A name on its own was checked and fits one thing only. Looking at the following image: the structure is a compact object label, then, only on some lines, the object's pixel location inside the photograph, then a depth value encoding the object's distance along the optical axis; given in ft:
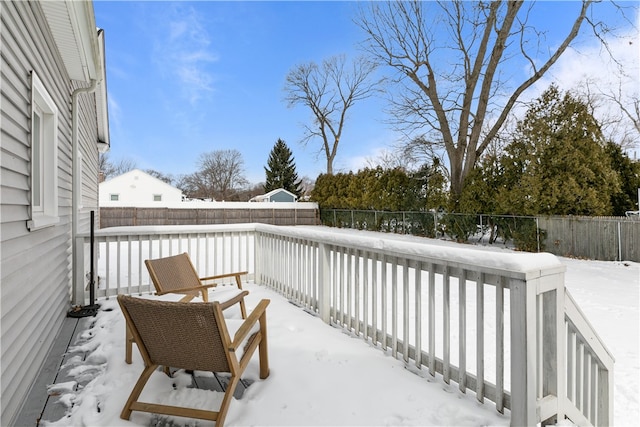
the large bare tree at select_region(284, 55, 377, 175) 79.30
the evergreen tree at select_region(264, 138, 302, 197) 120.98
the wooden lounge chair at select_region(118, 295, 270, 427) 6.11
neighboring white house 88.89
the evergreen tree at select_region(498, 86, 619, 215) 30.83
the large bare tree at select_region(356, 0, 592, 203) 41.14
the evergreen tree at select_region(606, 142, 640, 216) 34.06
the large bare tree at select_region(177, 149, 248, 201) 122.62
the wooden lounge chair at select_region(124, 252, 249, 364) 10.74
